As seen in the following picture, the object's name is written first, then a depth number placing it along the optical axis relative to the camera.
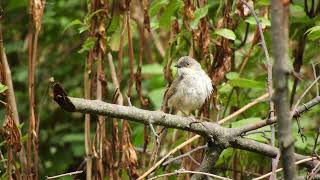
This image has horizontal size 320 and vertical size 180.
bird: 8.24
